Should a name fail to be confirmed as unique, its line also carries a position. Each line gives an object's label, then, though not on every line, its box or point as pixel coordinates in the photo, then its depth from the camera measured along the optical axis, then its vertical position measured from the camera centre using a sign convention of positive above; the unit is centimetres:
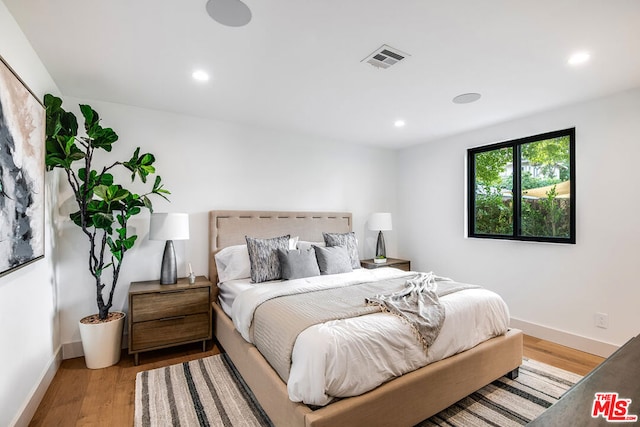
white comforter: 158 -79
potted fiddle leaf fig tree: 242 +10
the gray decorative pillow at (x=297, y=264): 308 -52
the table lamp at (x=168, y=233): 289 -18
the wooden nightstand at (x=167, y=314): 272 -94
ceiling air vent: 210 +111
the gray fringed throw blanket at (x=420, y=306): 195 -64
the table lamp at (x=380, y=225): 450 -18
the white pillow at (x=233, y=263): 324 -54
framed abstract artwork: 159 +25
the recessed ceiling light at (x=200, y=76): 244 +112
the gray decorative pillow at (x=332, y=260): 333 -53
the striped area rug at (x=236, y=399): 199 -134
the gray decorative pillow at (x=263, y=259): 307 -47
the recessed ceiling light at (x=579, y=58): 216 +111
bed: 159 -106
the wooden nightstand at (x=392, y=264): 431 -73
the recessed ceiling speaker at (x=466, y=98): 287 +110
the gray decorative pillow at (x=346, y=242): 377 -37
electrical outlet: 292 -105
